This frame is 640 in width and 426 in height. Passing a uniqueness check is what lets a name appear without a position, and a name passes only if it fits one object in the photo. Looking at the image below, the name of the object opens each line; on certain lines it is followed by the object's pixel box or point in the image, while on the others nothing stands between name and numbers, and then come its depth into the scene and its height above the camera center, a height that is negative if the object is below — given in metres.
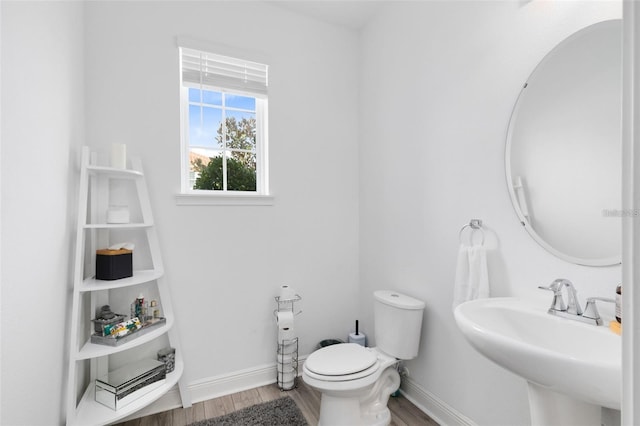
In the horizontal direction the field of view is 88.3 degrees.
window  2.12 +0.61
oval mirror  1.13 +0.25
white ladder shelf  1.53 -0.43
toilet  1.62 -0.80
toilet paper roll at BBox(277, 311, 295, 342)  2.16 -0.74
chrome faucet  1.11 -0.32
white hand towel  1.50 -0.29
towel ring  1.59 -0.07
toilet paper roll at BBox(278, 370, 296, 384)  2.19 -1.09
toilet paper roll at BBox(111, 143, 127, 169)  1.75 +0.30
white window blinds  2.08 +0.93
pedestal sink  0.82 -0.41
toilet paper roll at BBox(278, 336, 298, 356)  2.21 -0.91
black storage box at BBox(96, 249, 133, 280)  1.69 -0.27
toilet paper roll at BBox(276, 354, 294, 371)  2.21 -1.00
